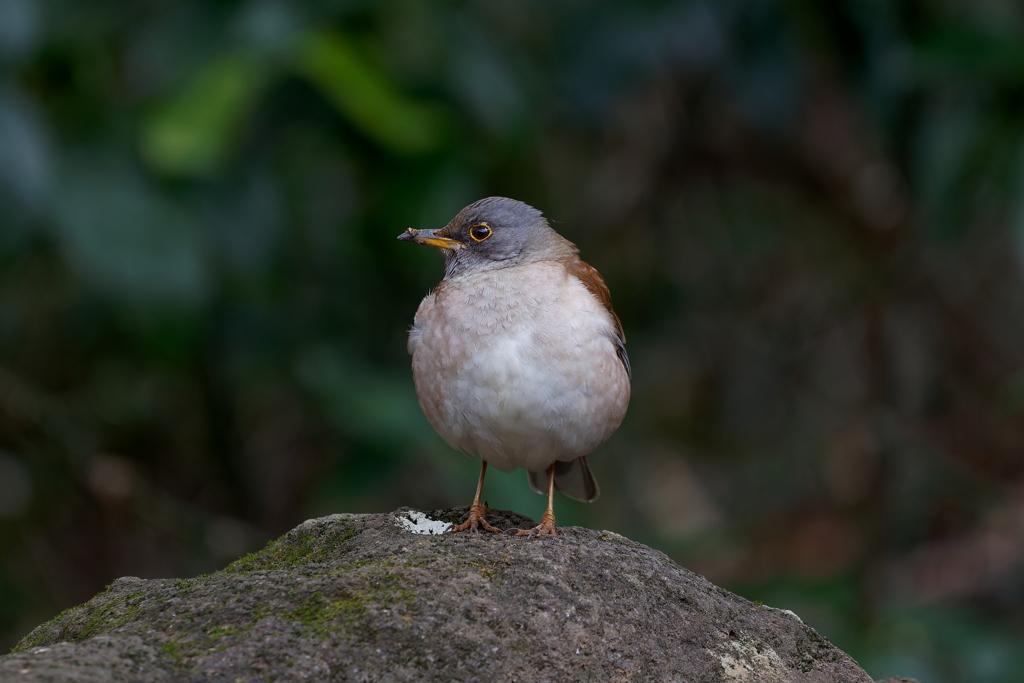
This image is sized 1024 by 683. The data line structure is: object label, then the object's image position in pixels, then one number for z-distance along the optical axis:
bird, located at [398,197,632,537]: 8.69
